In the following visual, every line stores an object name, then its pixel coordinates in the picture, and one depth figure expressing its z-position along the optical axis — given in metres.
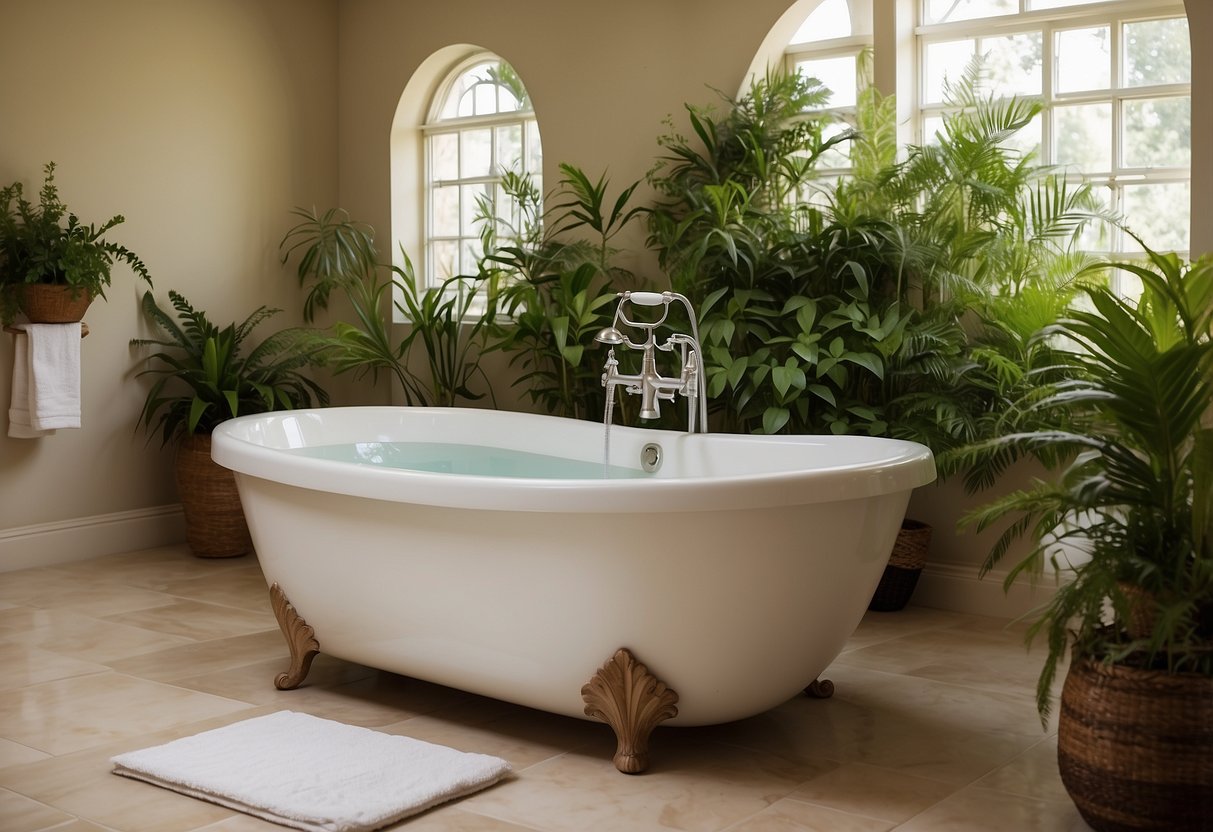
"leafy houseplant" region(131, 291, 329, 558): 4.98
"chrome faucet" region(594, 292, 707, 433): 3.34
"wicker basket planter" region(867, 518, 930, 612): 4.09
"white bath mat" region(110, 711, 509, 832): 2.47
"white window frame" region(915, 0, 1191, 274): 3.95
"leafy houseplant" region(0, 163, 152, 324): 4.54
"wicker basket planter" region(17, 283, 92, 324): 4.55
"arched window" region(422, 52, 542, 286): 5.54
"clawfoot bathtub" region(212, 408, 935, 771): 2.59
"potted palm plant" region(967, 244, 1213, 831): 2.23
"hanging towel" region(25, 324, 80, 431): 4.61
